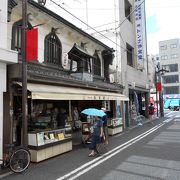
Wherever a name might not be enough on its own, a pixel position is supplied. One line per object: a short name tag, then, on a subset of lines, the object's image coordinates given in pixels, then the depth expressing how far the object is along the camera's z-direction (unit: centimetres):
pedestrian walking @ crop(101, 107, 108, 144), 911
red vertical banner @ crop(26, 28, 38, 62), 693
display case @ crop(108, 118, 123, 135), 1250
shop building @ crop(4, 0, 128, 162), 712
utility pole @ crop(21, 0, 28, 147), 646
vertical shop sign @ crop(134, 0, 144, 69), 2041
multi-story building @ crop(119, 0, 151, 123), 1766
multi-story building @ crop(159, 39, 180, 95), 5667
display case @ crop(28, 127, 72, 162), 687
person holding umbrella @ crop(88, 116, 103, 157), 766
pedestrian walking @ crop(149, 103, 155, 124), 1984
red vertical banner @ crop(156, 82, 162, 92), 2646
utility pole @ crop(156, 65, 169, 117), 2639
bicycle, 583
